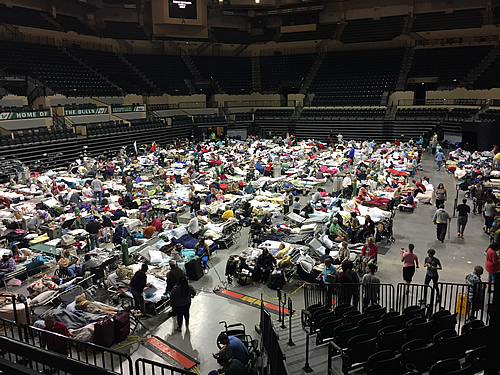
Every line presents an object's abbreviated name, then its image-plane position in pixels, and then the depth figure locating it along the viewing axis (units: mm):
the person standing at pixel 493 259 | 8734
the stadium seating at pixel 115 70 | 38125
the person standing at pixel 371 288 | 8461
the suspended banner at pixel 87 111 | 28555
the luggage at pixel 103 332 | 7652
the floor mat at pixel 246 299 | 9281
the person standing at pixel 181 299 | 8258
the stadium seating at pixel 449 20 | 37719
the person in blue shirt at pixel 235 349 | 6285
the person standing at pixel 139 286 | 8688
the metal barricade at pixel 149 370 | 6922
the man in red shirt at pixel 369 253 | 10405
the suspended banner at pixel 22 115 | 23984
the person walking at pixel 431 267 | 8914
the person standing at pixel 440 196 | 14570
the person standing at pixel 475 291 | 7627
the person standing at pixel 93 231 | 12453
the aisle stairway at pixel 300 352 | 6199
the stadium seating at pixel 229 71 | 44781
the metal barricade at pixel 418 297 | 8066
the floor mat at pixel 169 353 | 7281
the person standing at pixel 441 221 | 12195
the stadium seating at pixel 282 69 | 44588
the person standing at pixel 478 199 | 15172
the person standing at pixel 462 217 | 12750
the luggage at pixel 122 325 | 7914
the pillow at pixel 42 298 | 8547
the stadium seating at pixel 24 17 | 33312
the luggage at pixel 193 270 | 10742
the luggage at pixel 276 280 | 10094
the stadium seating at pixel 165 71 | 41750
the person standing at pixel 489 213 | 12977
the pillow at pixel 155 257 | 10914
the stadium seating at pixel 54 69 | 31588
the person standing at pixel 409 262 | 9477
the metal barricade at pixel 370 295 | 8406
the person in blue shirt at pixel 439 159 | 22969
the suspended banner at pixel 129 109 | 32662
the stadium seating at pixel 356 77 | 38562
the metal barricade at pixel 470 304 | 7750
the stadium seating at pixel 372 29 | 41250
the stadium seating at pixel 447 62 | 36053
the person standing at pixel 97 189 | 17312
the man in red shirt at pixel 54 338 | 6324
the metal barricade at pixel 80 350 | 6434
